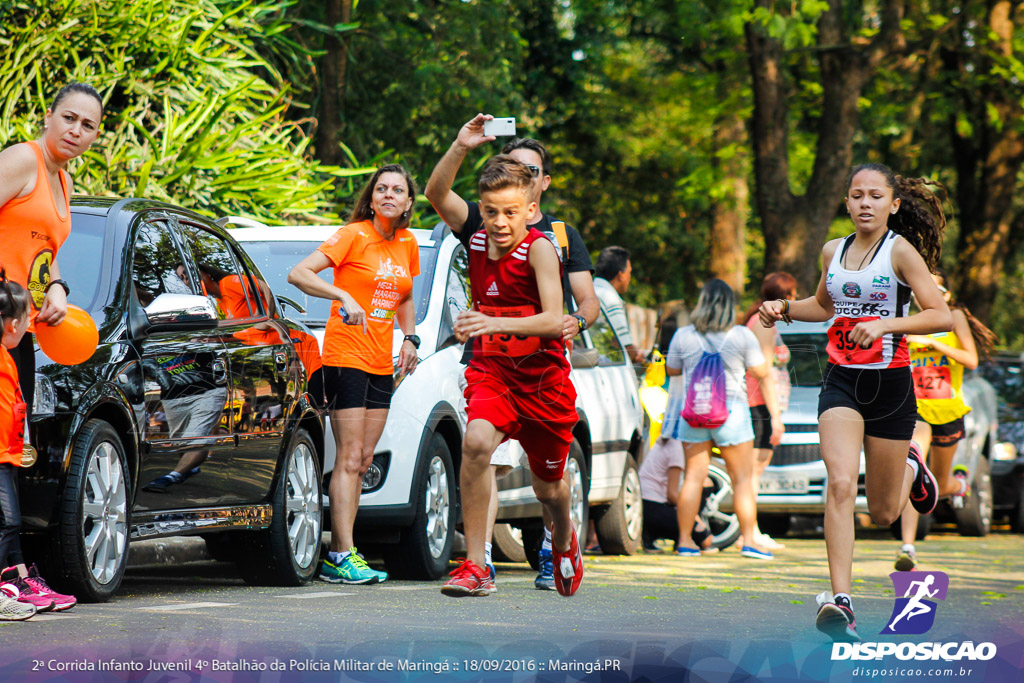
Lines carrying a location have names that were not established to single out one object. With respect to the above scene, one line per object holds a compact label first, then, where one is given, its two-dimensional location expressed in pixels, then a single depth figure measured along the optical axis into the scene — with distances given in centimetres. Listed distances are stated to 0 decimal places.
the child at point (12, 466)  1196
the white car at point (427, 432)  1672
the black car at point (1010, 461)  3303
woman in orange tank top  1237
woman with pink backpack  2311
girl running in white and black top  1270
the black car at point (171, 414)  1282
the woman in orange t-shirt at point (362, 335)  1636
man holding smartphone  1248
